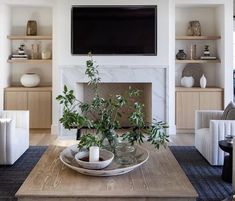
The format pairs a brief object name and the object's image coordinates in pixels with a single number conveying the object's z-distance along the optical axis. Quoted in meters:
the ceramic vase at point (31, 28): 6.99
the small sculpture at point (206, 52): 7.11
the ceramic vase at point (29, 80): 6.94
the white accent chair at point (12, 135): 4.49
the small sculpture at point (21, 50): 7.04
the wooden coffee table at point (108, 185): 2.38
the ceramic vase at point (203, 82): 6.95
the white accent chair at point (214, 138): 4.49
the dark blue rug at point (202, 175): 3.65
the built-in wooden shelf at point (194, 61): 6.96
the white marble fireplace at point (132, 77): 6.55
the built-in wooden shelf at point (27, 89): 6.82
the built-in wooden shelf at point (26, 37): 6.92
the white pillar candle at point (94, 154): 2.88
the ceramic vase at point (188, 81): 7.05
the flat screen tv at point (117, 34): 6.56
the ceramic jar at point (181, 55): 7.05
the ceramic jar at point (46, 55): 6.99
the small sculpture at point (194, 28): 7.04
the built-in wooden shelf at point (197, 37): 6.93
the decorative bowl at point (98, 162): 2.78
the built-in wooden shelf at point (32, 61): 6.94
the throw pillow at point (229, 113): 4.80
